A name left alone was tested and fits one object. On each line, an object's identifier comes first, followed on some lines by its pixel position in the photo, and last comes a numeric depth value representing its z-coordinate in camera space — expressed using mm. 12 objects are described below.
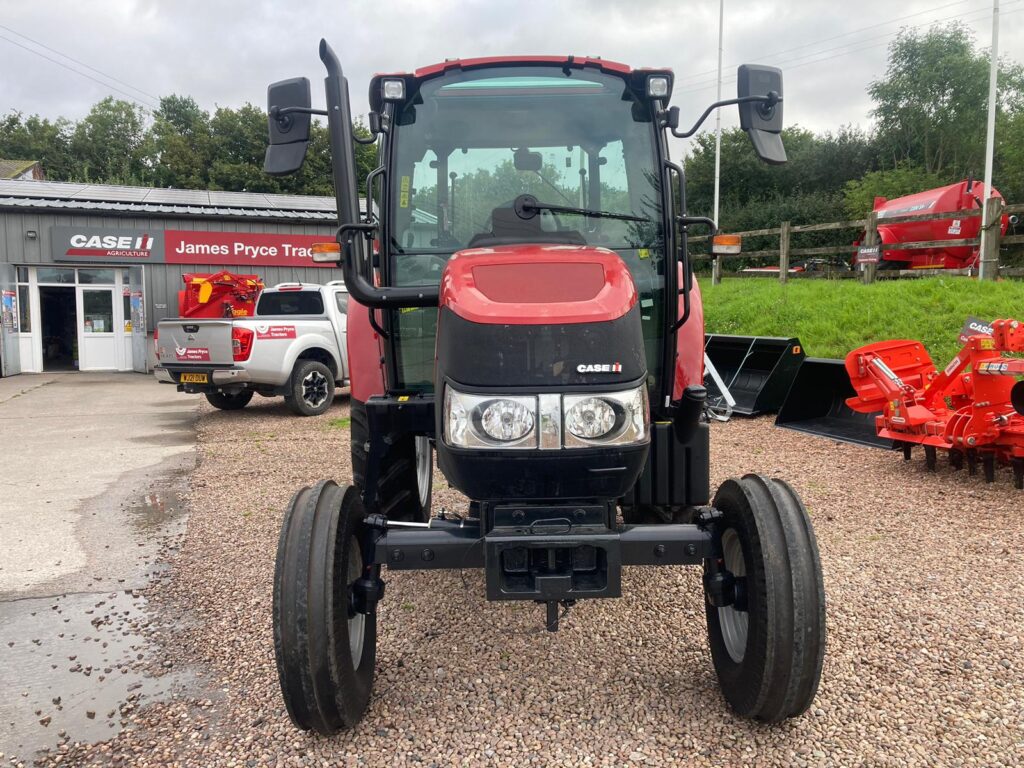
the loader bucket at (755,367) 9320
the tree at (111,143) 56812
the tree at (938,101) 35688
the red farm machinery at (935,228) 14851
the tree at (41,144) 58594
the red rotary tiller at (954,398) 5766
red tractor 2549
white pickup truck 10820
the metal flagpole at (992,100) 15773
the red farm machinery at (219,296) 15172
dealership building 18031
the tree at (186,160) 44750
